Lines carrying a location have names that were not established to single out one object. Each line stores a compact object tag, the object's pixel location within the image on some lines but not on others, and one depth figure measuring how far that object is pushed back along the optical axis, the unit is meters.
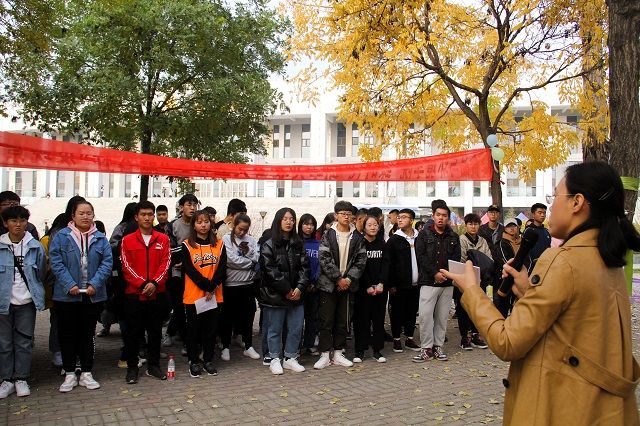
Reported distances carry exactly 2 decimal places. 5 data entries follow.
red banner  6.38
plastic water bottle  5.91
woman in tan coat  1.91
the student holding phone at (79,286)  5.45
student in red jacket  5.83
